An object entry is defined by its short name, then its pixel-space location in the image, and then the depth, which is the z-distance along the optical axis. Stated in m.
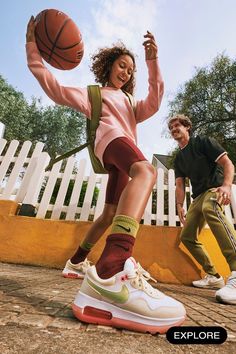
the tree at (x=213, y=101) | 21.17
